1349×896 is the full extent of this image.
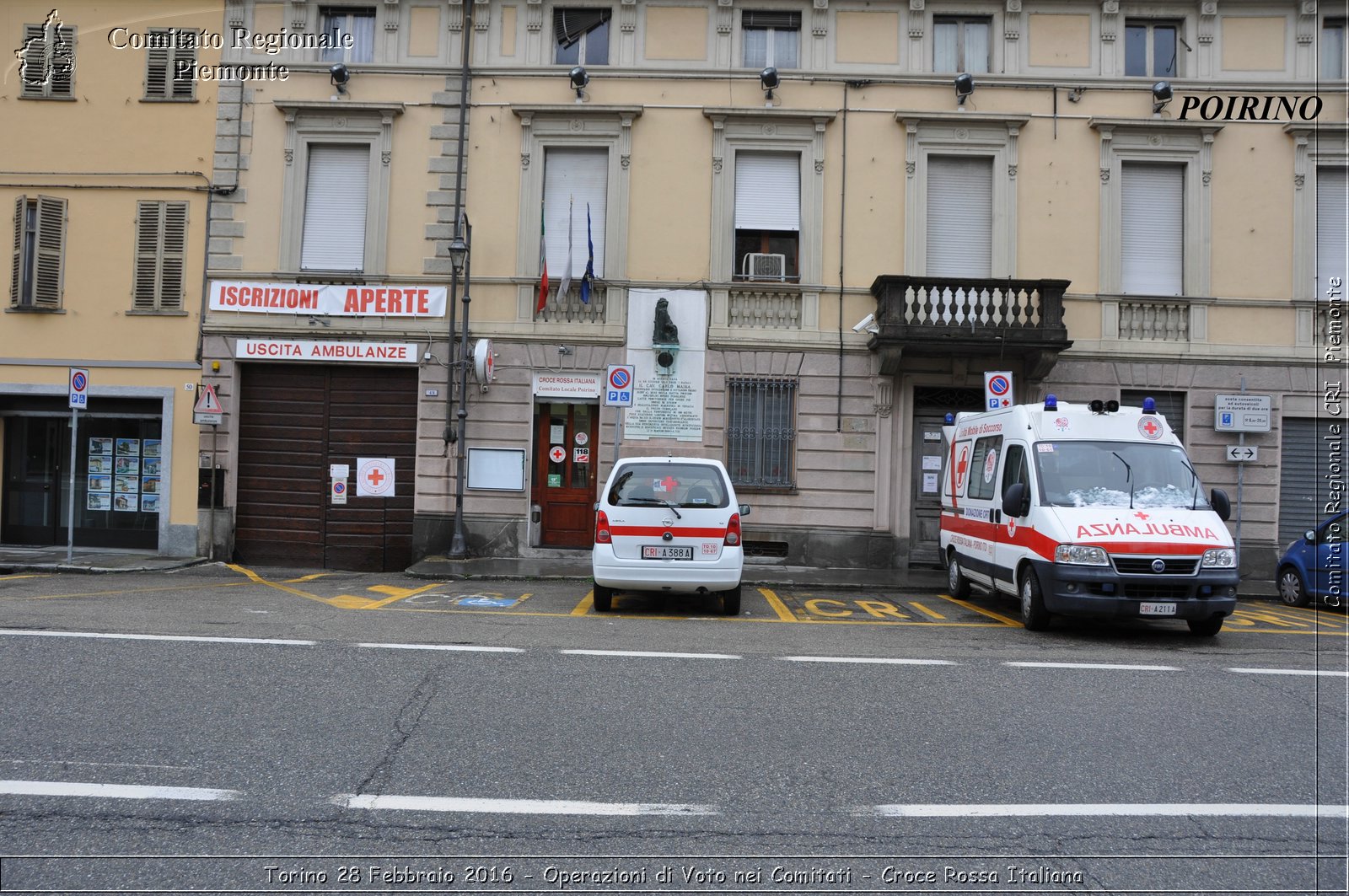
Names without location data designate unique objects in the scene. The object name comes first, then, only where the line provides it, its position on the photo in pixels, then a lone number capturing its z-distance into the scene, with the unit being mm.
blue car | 11953
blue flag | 16312
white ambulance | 9031
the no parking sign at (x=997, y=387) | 14109
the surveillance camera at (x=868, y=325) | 16047
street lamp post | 15711
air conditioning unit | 16641
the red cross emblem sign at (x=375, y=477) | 16828
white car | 10203
